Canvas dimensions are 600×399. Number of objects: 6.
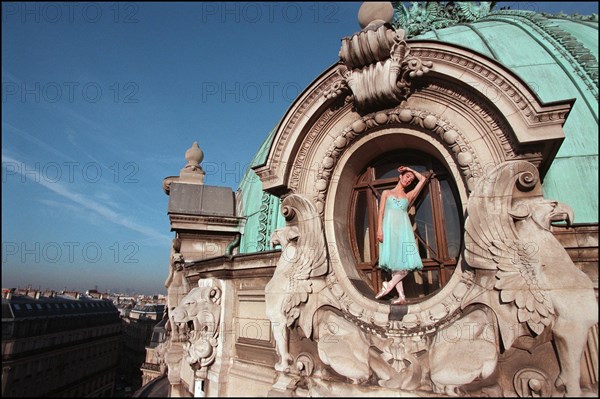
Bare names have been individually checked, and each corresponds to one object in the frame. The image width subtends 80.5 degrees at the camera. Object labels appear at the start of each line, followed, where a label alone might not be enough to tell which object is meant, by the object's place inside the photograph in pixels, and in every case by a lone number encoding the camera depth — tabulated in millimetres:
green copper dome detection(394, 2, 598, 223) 6734
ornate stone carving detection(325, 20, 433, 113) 6648
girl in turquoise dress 6699
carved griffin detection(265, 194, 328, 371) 6797
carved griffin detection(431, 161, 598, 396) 4934
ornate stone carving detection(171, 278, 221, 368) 8023
